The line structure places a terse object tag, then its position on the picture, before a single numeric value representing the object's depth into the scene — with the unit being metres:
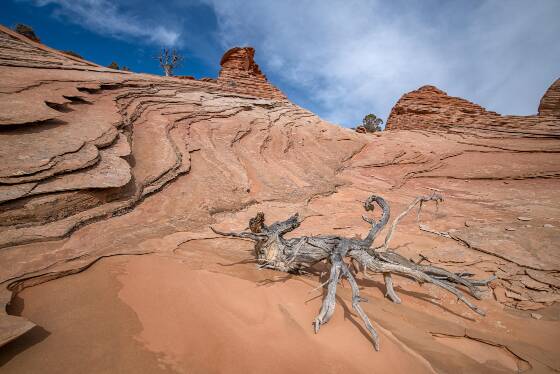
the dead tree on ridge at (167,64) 39.69
